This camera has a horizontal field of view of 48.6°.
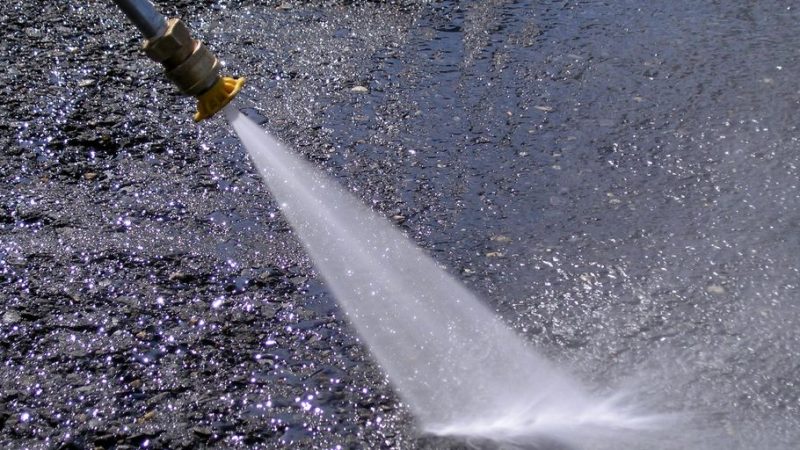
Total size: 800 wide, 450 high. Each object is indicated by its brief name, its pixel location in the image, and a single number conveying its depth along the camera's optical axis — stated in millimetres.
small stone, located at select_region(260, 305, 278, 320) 2615
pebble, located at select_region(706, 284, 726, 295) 2666
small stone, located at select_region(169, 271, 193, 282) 2781
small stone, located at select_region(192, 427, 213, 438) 2229
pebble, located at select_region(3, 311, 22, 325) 2607
